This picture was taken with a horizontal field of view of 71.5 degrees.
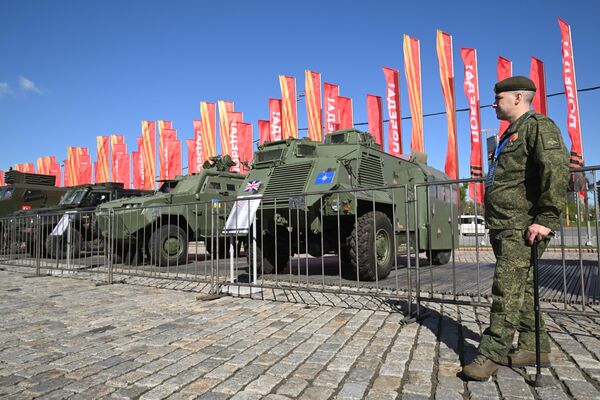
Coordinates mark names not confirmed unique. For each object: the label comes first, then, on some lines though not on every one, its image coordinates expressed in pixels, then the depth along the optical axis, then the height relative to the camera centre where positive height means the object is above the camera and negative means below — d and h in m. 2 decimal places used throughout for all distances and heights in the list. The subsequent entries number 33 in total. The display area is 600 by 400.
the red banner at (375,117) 18.45 +4.81
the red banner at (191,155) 26.62 +4.78
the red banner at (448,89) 16.69 +5.48
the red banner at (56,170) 40.97 +6.10
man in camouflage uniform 2.53 +0.08
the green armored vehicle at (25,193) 15.61 +1.55
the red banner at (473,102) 16.56 +4.85
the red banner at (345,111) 19.75 +5.45
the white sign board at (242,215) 5.90 +0.19
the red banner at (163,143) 27.19 +5.73
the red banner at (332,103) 19.42 +5.77
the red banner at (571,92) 15.07 +4.72
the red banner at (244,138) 23.27 +5.04
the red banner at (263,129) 22.91 +5.44
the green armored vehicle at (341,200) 6.40 +0.41
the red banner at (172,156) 27.03 +4.79
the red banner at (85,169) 34.97 +5.30
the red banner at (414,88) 17.08 +5.63
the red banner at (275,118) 21.38 +5.62
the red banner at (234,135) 23.34 +5.25
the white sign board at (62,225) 8.82 +0.15
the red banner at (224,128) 23.77 +5.76
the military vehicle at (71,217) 9.27 +0.36
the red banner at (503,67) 16.25 +6.11
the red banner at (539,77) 15.36 +5.40
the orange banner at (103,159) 33.19 +5.69
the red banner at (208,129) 24.20 +5.81
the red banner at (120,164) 31.72 +5.09
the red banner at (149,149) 28.41 +5.55
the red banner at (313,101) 20.11 +6.10
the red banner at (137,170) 29.92 +4.54
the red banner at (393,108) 17.48 +4.92
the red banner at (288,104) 20.83 +6.18
